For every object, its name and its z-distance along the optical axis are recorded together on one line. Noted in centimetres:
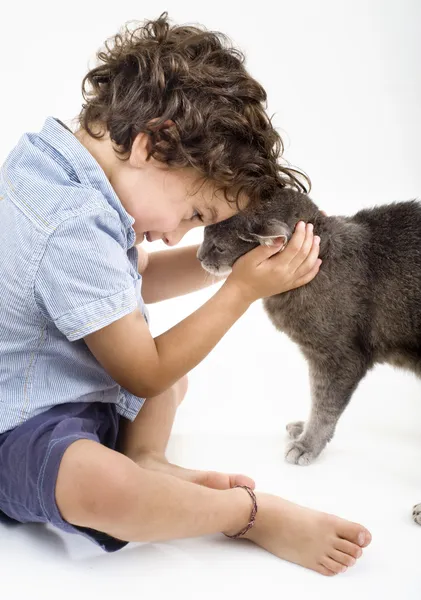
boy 119
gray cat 159
